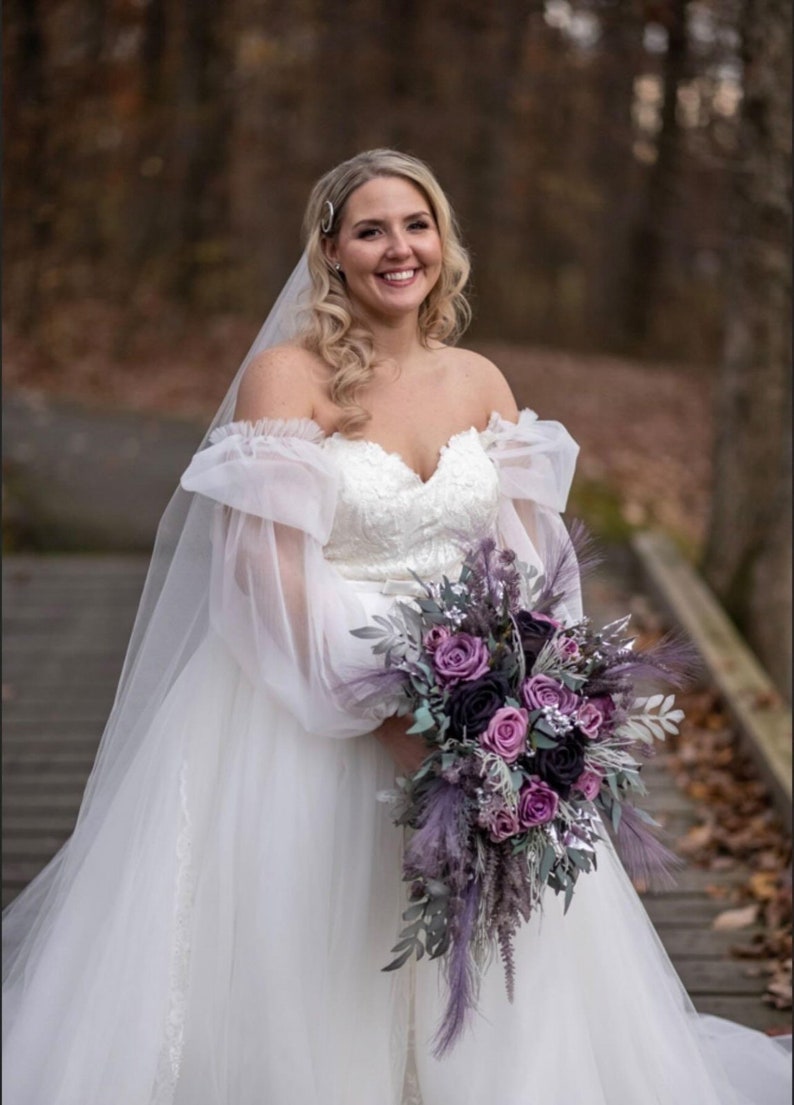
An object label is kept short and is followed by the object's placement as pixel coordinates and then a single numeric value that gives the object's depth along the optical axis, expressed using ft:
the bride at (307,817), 10.44
